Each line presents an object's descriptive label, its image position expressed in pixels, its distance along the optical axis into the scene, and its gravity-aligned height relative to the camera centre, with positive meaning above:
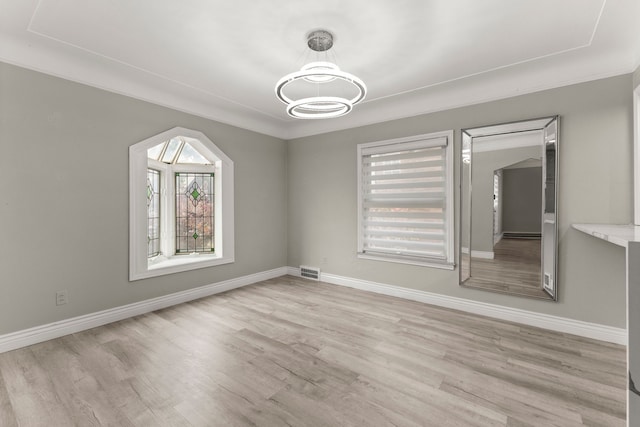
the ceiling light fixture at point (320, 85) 2.07 +1.06
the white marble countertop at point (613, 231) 1.42 -0.14
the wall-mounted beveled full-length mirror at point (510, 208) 2.94 +0.04
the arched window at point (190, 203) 4.05 +0.10
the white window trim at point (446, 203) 3.51 +0.09
